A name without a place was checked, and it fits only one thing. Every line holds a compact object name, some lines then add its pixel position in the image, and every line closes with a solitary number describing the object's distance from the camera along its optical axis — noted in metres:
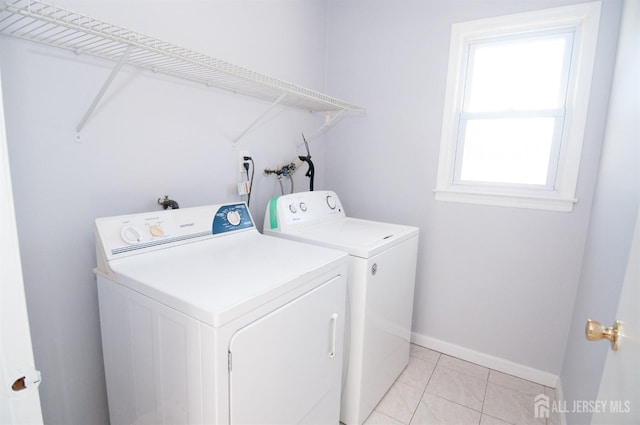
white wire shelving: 0.93
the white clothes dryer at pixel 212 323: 0.91
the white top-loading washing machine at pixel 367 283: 1.55
